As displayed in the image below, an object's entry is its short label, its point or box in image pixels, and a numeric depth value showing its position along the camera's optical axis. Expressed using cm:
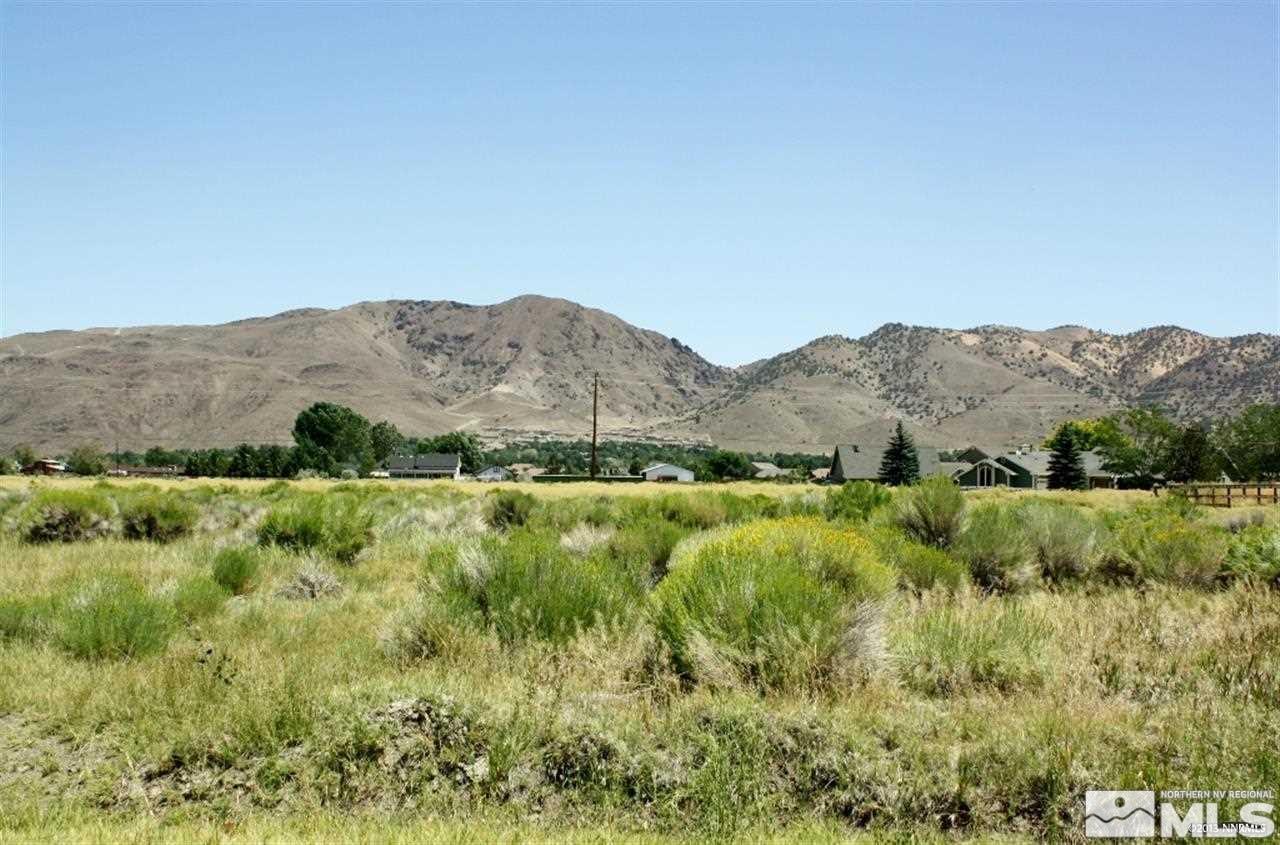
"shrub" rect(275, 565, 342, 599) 1330
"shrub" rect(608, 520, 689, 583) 1490
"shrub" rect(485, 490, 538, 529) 2631
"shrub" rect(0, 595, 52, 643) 955
